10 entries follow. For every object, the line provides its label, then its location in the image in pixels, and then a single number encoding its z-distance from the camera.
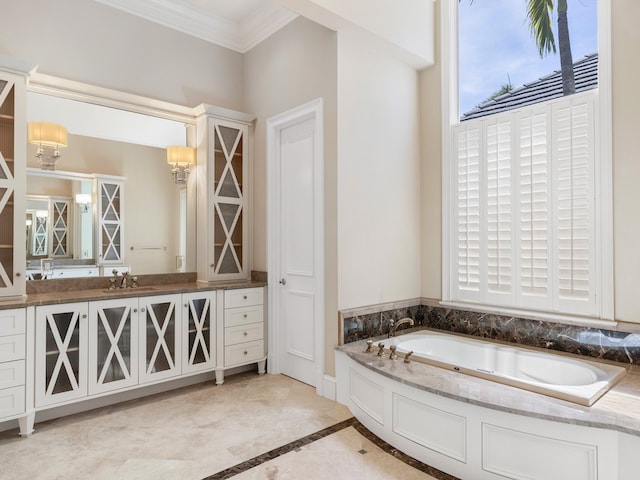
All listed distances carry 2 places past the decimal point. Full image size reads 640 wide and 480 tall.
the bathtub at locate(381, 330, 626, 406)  2.03
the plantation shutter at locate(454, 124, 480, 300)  3.29
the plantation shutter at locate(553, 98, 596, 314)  2.68
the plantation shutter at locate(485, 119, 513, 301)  3.09
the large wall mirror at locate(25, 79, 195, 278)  2.94
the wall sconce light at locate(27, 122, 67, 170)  2.88
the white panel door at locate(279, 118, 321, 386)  3.34
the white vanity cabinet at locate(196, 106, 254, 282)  3.61
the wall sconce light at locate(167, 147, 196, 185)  3.59
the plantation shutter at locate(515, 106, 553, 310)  2.88
